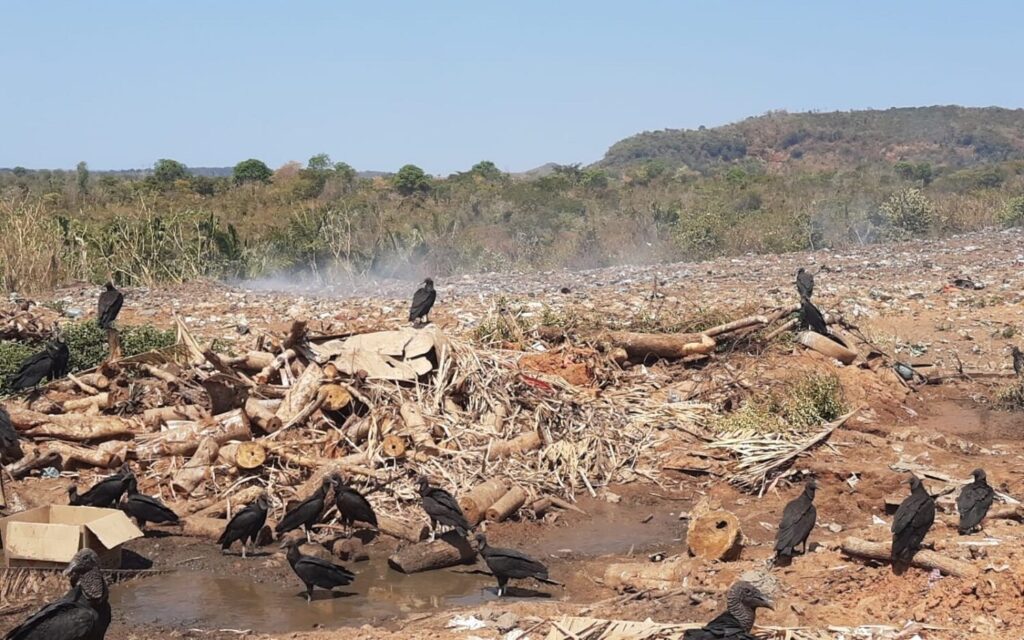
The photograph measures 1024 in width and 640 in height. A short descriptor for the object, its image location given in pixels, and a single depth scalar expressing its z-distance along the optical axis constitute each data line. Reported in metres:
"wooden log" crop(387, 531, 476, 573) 8.26
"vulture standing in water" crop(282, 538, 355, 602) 7.44
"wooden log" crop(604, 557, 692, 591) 7.47
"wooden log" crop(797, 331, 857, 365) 13.20
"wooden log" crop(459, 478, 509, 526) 9.20
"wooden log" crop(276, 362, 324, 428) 10.12
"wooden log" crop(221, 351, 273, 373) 10.88
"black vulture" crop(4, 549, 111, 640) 5.39
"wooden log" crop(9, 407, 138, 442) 10.24
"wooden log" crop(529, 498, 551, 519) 9.59
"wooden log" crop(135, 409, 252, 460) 9.98
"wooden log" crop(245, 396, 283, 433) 10.10
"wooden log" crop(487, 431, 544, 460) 10.10
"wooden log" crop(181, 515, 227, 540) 8.92
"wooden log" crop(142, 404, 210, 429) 10.54
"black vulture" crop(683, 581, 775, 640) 5.39
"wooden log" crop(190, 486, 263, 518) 9.24
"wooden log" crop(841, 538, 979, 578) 6.56
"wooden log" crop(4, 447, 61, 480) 9.84
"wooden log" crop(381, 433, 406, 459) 9.77
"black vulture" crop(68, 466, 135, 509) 8.72
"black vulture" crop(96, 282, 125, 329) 11.98
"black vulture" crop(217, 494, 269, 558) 8.25
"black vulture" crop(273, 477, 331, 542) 8.38
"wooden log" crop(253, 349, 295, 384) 10.72
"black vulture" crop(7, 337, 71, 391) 10.80
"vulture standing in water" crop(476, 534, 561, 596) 7.36
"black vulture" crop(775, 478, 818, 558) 7.49
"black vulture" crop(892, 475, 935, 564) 6.76
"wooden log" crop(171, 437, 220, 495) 9.60
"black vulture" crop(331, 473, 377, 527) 8.50
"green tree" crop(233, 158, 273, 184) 41.75
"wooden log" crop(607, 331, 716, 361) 12.66
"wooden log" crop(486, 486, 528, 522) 9.29
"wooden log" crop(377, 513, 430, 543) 8.84
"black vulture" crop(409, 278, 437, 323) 12.77
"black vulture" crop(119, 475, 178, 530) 8.61
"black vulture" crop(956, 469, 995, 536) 7.77
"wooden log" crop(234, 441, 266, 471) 9.48
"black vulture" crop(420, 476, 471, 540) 8.24
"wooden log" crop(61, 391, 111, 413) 10.77
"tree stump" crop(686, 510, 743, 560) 7.89
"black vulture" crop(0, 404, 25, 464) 9.34
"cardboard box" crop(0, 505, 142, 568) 7.62
